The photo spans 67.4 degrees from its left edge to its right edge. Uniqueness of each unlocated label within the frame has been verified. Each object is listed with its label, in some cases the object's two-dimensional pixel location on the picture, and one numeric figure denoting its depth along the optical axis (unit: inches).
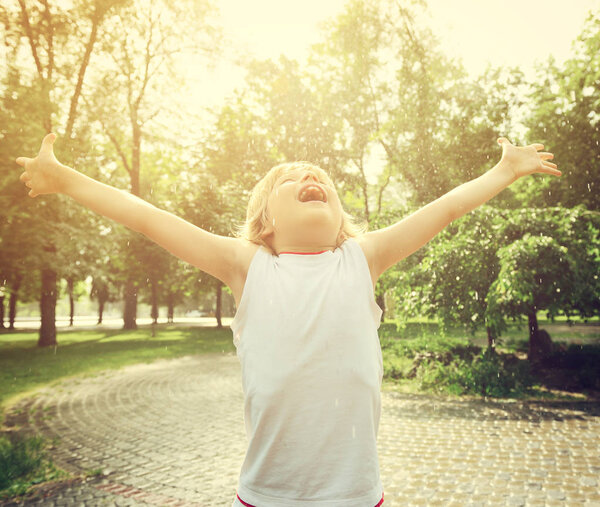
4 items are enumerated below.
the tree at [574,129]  472.4
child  56.9
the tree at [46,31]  204.8
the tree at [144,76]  595.8
